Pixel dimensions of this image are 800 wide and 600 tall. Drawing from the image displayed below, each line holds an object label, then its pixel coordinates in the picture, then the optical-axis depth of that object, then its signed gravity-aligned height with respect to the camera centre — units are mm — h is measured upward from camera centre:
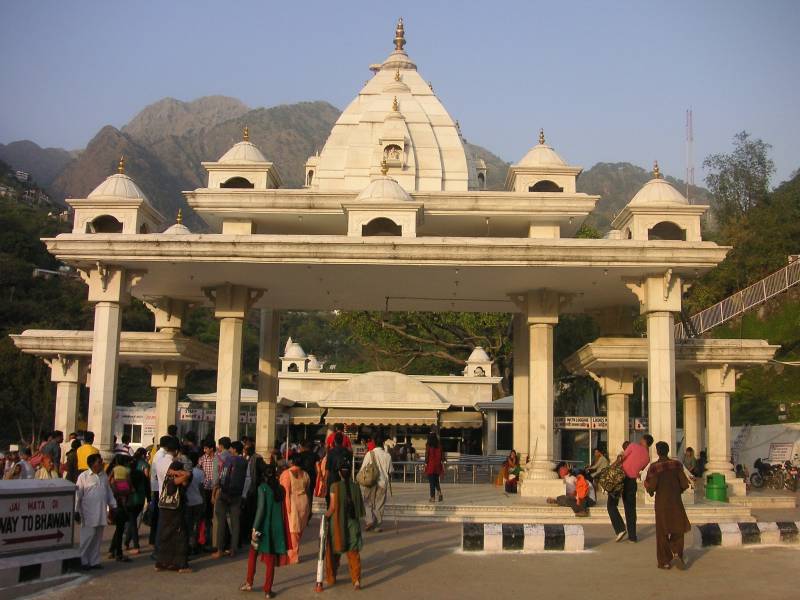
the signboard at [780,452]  28922 -698
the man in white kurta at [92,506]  10727 -984
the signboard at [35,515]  9453 -1003
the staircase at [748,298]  41156 +5987
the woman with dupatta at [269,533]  9531 -1148
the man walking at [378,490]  14219 -1006
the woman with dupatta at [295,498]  10945 -876
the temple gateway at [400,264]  18031 +3270
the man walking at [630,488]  13062 -853
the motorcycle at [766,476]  26919 -1371
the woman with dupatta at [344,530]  9859 -1131
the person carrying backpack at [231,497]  11812 -951
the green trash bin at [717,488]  19781 -1275
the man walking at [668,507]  10758 -921
